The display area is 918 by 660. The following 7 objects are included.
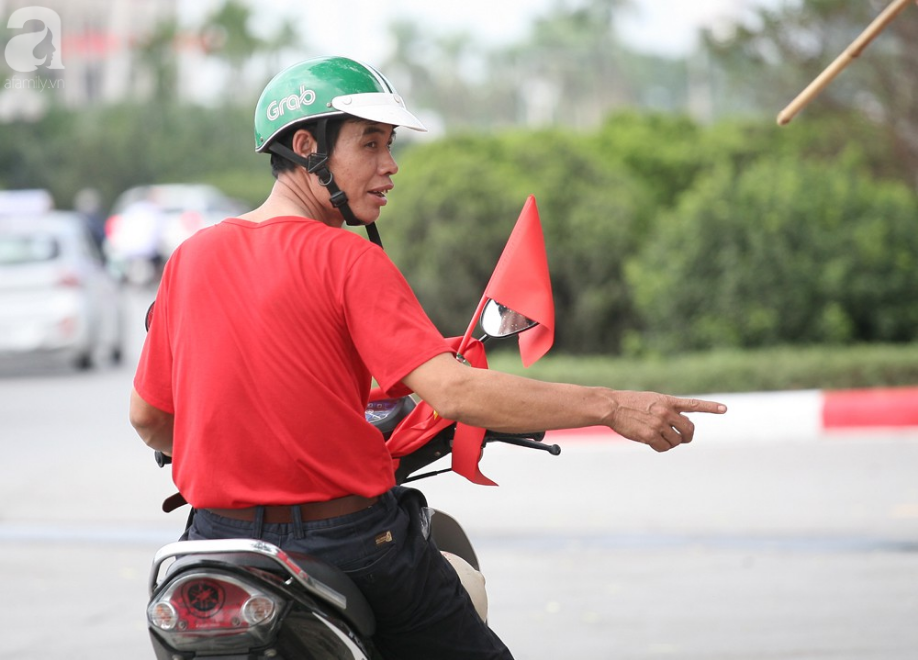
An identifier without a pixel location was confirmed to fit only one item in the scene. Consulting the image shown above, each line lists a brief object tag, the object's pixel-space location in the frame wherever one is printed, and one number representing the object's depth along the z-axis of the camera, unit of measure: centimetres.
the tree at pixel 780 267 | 2595
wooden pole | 843
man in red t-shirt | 575
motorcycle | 560
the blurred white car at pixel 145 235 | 5947
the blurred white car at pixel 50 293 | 3269
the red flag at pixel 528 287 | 627
